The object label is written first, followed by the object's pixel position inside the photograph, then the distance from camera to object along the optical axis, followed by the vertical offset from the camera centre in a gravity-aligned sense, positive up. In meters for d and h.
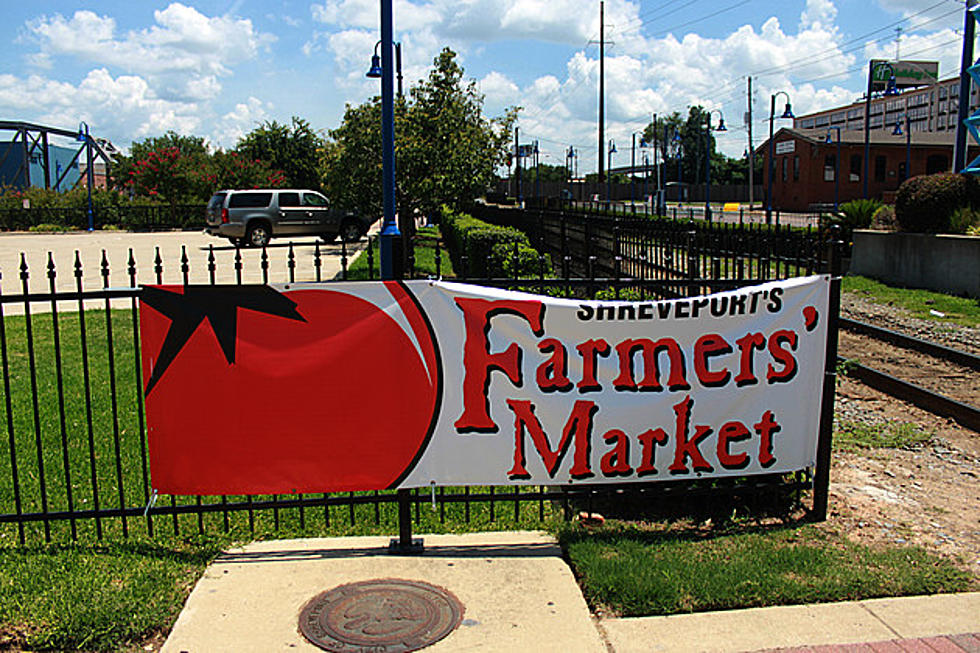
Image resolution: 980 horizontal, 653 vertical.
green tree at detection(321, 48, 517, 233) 20.98 +1.79
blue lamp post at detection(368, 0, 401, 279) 10.48 +1.37
